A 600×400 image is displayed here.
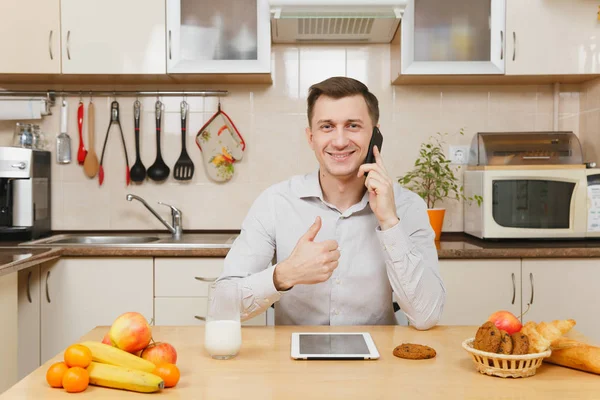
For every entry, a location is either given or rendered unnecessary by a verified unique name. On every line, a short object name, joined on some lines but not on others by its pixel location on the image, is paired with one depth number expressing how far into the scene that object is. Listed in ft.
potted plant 9.85
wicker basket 3.77
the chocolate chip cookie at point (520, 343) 3.82
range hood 8.95
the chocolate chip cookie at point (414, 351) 4.23
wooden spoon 10.71
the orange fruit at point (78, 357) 3.71
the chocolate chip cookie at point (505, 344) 3.83
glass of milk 4.19
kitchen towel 10.46
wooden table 3.56
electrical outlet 10.78
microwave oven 9.23
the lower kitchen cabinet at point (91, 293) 8.87
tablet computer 4.24
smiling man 5.44
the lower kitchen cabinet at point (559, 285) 8.73
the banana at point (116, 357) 3.73
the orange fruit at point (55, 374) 3.66
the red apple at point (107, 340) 4.08
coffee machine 9.50
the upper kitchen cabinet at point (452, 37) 9.61
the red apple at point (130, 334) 3.93
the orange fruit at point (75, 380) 3.59
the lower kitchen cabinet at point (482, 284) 8.72
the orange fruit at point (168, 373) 3.67
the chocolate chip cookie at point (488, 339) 3.85
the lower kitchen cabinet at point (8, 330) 7.49
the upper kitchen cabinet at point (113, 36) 9.59
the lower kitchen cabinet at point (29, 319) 8.69
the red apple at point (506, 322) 4.23
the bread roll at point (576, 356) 3.87
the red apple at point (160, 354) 3.94
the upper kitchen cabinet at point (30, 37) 9.49
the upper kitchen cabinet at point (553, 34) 9.55
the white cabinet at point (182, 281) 8.91
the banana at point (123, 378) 3.56
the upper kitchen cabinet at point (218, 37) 9.60
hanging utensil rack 10.68
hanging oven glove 10.72
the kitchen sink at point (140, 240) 9.04
